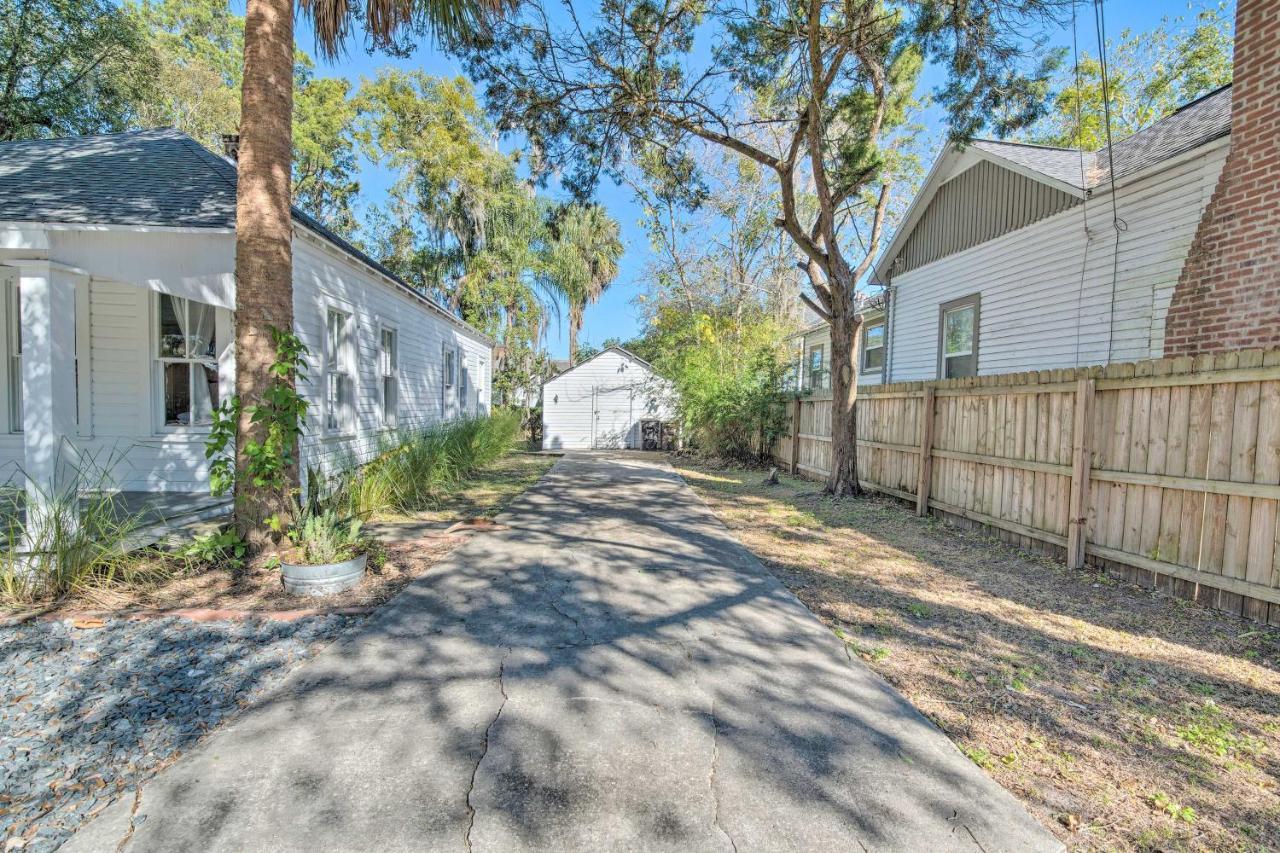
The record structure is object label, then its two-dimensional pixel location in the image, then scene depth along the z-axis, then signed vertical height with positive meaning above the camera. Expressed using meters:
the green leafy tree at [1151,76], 17.56 +10.55
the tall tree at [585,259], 27.00 +6.70
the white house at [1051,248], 7.12 +2.41
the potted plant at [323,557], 4.27 -1.25
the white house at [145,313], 4.67 +0.86
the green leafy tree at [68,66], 13.19 +7.57
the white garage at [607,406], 20.56 -0.22
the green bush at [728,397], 13.52 +0.14
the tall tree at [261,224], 4.62 +1.31
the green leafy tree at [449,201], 21.19 +7.29
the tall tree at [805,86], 7.86 +4.56
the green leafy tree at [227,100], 18.80 +9.42
